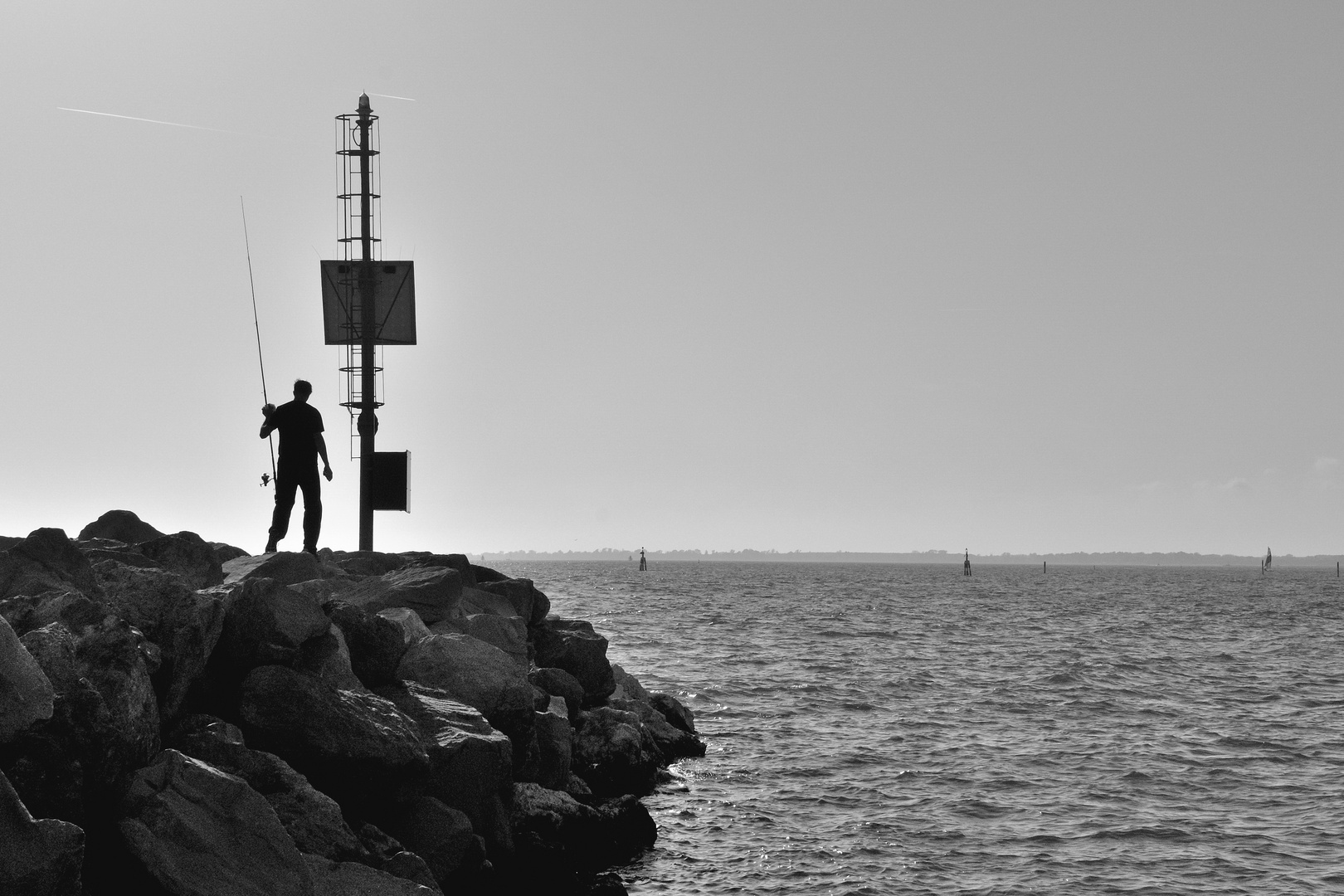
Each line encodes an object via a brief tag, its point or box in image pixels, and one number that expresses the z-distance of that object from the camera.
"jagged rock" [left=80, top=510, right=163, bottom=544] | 12.84
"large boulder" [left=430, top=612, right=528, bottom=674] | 13.14
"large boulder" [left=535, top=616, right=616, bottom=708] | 15.46
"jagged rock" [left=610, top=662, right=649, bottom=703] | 17.16
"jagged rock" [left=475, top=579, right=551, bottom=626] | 16.06
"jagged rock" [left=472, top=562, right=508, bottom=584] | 17.41
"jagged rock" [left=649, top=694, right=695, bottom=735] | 17.50
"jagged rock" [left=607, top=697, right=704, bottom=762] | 16.11
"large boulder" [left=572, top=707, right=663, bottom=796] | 13.47
